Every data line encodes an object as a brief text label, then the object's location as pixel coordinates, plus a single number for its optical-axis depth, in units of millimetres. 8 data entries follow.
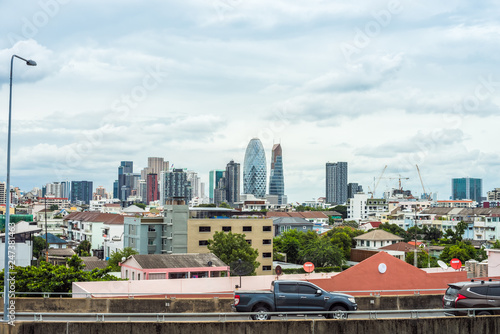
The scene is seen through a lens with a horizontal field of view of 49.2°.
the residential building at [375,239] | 108144
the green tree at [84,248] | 103500
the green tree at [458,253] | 85562
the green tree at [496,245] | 95000
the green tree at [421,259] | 79812
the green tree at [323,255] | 87000
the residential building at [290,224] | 142750
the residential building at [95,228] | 111188
